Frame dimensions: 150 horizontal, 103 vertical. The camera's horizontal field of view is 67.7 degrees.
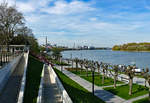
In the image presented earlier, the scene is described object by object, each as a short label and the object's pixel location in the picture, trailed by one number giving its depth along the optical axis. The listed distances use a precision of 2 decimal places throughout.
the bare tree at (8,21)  25.55
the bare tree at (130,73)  12.08
